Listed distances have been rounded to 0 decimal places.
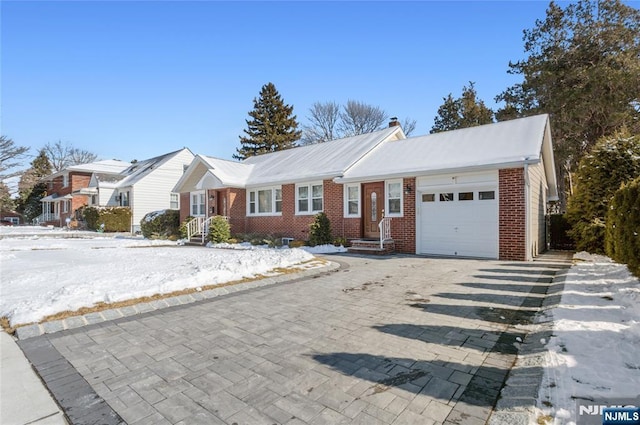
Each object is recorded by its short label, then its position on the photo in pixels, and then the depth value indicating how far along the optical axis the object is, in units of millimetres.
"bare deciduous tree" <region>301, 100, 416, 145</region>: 32781
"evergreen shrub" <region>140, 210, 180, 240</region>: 20344
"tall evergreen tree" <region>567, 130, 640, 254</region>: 10086
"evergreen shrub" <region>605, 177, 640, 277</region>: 5184
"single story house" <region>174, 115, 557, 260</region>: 9914
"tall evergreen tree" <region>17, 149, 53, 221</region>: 41625
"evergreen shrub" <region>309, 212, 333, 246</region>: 13320
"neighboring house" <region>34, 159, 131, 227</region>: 31188
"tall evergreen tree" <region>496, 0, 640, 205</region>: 17125
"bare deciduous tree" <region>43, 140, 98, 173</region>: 51156
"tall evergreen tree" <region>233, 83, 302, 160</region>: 38281
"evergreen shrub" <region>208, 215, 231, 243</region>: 15797
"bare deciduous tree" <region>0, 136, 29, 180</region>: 23453
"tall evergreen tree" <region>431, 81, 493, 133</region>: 28828
